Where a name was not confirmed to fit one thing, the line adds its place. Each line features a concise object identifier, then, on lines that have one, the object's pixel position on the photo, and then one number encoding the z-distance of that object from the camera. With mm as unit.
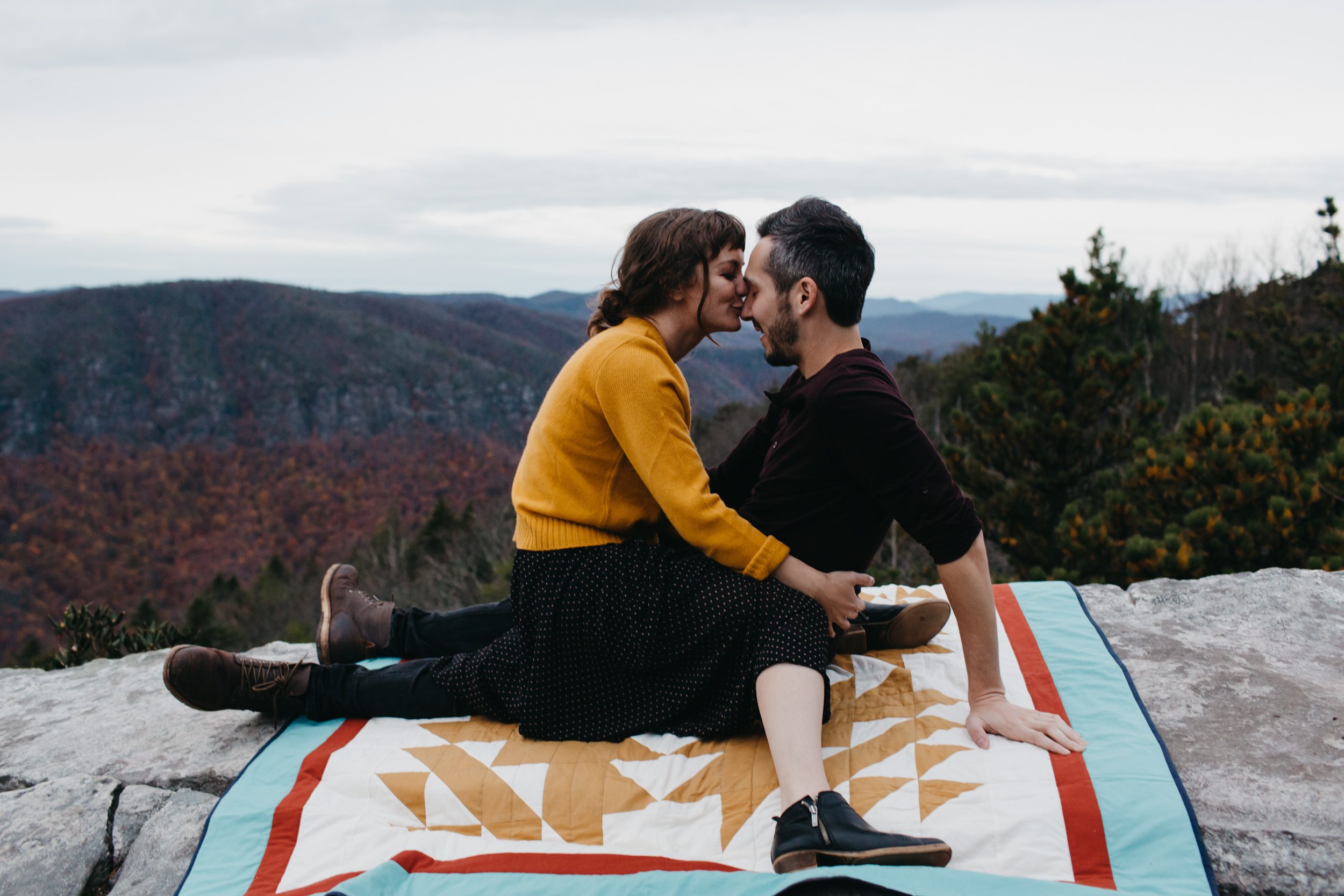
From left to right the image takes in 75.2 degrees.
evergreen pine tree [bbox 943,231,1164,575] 8469
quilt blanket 1885
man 2094
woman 2146
